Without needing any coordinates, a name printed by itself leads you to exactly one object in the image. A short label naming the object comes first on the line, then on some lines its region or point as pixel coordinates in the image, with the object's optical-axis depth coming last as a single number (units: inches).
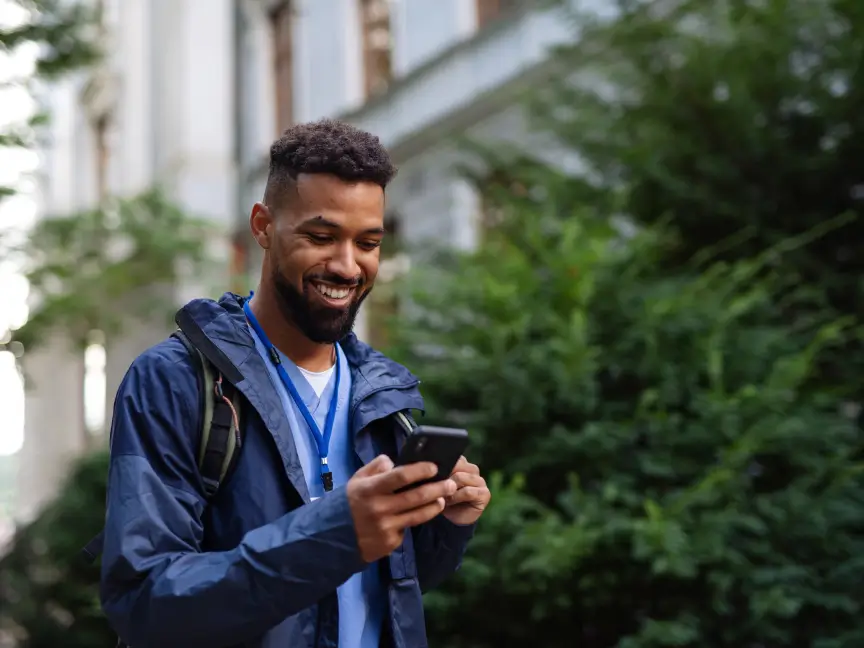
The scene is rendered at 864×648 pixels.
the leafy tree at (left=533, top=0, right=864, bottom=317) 268.4
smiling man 71.1
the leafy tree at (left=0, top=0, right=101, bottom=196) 308.7
